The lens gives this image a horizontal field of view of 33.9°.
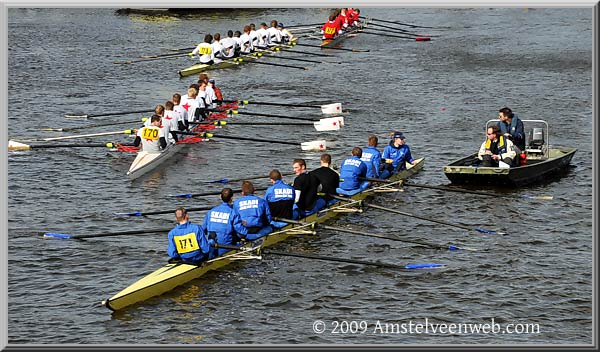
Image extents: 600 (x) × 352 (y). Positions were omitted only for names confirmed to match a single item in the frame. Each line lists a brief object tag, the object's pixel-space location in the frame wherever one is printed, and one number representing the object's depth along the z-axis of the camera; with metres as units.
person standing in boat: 31.31
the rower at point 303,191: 26.34
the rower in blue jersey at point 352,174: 28.88
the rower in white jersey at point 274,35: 57.59
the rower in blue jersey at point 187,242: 22.30
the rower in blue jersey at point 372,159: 29.75
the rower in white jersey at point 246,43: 53.75
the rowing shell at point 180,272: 21.33
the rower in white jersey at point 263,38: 56.00
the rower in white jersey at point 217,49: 50.99
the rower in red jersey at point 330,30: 61.78
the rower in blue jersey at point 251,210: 24.47
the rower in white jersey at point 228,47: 51.72
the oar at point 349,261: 23.48
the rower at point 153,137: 32.91
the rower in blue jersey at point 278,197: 25.41
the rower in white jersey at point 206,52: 50.56
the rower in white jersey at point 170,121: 34.41
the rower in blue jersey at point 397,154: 31.19
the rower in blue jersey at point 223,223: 23.64
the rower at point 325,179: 27.47
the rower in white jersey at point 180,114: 35.38
